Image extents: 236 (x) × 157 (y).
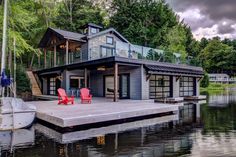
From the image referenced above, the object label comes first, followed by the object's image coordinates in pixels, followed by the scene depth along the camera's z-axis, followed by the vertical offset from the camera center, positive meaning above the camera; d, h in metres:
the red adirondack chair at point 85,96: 10.12 -0.80
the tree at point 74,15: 24.12 +9.76
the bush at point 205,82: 30.82 +0.04
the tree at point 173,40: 24.46 +6.18
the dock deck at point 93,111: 6.05 -1.19
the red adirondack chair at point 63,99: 9.46 -0.90
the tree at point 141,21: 23.87 +8.92
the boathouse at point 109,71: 11.77 +0.91
